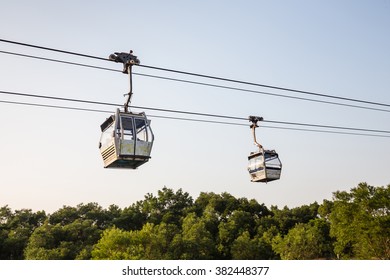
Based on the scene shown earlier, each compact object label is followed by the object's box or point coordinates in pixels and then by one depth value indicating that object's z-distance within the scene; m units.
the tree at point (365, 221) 47.69
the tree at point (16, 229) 52.38
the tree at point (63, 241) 48.53
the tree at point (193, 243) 55.75
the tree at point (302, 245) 57.88
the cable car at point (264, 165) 14.28
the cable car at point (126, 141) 9.65
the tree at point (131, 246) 40.88
